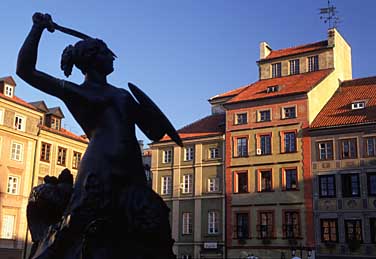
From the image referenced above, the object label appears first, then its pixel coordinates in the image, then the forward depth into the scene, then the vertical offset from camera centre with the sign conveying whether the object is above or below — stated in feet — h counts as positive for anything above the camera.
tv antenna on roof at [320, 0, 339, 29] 145.03 +61.09
